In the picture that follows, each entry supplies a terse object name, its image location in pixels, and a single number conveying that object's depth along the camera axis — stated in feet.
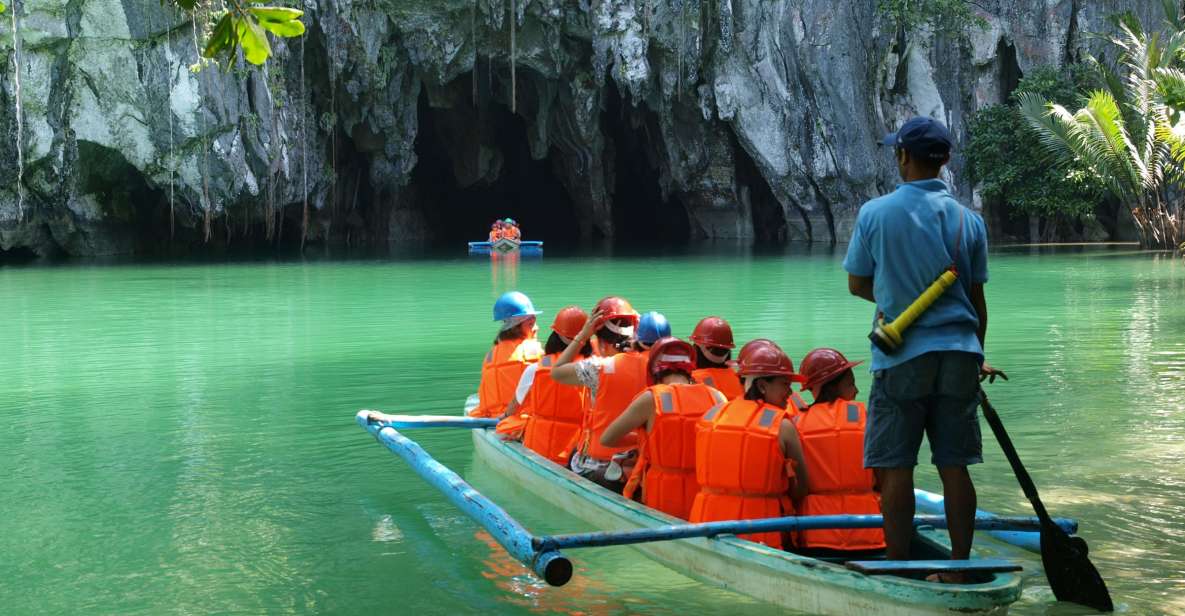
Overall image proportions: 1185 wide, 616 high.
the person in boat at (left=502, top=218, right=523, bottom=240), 101.60
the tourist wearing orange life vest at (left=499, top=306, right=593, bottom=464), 22.61
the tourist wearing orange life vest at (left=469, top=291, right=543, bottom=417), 24.81
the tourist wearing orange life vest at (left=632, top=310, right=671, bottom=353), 21.43
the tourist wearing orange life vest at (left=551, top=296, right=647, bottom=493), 20.11
